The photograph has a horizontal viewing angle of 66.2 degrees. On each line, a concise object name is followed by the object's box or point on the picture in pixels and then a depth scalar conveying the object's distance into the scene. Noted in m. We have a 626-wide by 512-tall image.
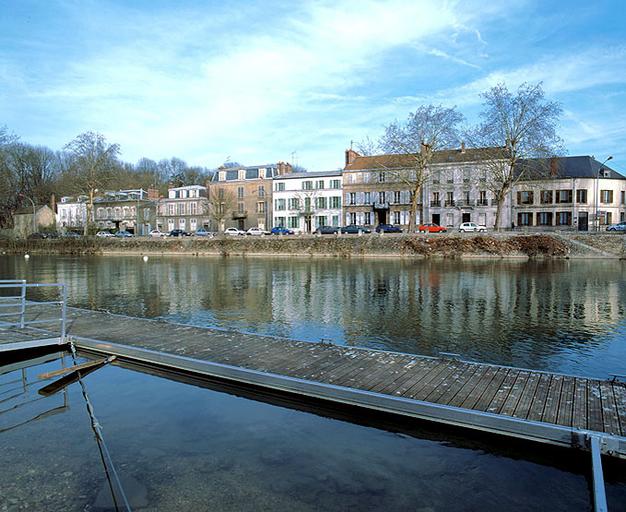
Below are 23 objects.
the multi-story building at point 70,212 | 85.75
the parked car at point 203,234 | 65.31
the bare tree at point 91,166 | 65.00
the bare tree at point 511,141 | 47.91
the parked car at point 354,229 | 57.66
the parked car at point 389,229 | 57.20
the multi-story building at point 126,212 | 86.19
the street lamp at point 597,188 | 58.83
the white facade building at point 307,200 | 71.75
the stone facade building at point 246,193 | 76.43
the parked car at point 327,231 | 59.52
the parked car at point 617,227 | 49.84
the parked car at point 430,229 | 55.00
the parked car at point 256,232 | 64.06
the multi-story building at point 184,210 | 81.88
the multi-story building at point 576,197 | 59.09
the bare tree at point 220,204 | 72.38
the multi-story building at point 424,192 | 62.69
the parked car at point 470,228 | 54.02
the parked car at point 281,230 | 66.28
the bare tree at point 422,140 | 52.16
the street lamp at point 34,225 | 81.90
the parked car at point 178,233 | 72.14
